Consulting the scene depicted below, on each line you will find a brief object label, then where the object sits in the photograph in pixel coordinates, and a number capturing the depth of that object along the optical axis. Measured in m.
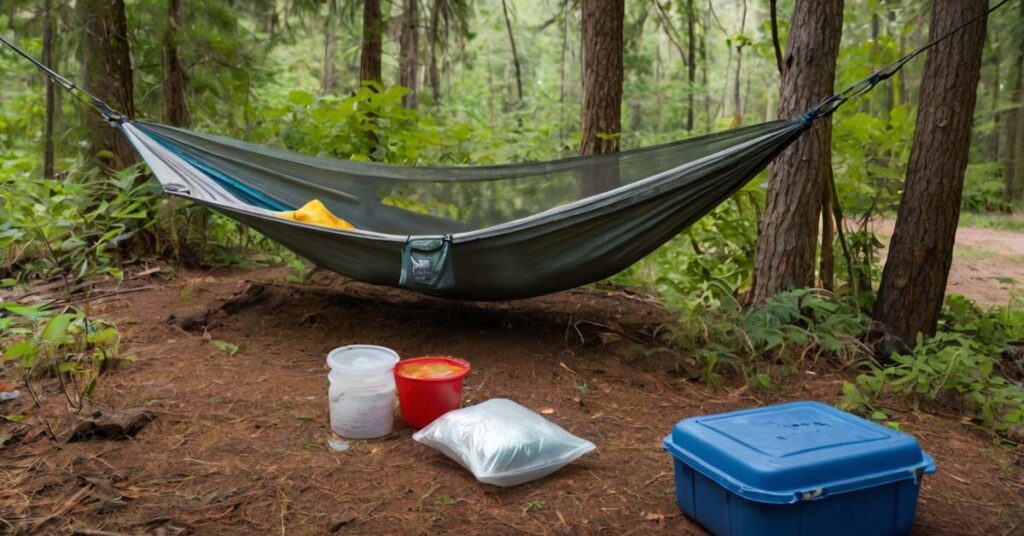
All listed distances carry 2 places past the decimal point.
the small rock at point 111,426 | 1.60
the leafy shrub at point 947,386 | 1.97
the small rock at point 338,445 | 1.63
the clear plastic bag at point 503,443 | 1.44
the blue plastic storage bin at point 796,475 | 1.17
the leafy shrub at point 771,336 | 2.32
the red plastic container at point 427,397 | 1.71
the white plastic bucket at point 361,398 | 1.67
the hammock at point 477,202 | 2.10
